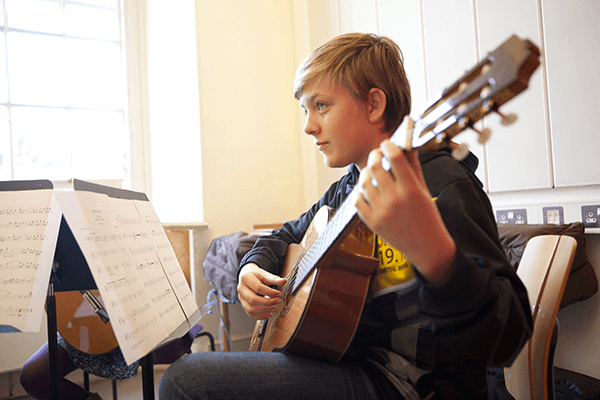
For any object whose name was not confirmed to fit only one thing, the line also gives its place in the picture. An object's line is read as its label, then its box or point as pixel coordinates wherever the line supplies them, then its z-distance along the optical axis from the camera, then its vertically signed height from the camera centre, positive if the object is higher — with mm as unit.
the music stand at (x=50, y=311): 984 -200
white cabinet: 1562 +463
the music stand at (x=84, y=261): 881 -81
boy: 605 -117
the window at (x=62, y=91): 2643 +813
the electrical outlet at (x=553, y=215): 1666 -68
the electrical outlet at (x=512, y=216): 1812 -70
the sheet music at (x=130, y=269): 726 -95
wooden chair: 873 -232
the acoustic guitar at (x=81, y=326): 1483 -355
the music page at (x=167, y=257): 1055 -97
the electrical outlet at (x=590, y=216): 1540 -73
